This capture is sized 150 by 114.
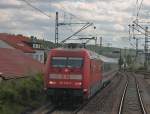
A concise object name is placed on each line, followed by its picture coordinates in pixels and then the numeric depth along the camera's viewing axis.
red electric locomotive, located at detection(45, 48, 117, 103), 23.78
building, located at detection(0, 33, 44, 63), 73.84
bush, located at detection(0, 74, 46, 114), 21.65
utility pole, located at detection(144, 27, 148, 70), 94.65
